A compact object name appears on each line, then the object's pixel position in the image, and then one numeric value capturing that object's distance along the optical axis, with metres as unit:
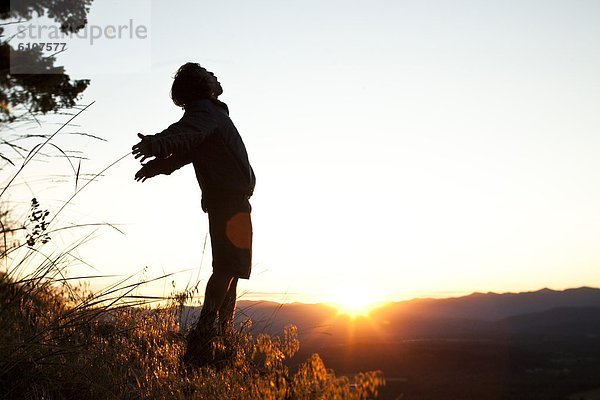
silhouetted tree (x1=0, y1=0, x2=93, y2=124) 9.81
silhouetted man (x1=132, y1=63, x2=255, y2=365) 4.01
